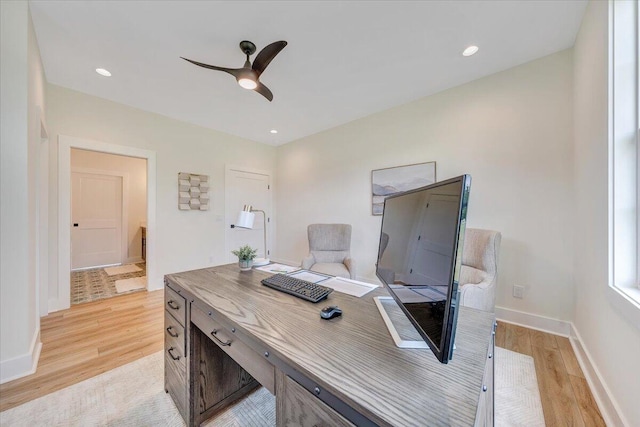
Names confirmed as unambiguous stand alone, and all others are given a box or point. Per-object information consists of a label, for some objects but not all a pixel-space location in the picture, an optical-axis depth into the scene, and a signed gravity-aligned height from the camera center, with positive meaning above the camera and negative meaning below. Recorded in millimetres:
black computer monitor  506 -126
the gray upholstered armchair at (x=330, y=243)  3330 -438
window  1246 +352
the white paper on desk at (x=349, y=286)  1187 -399
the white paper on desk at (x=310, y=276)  1401 -396
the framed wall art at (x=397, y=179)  2949 +451
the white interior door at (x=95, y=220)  4625 -161
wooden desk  494 -398
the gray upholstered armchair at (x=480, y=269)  1984 -533
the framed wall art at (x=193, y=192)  3697 +338
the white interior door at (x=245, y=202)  4316 +213
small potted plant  1641 -317
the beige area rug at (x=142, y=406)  1320 -1164
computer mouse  878 -379
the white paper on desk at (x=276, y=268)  1604 -397
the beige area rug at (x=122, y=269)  4379 -1111
